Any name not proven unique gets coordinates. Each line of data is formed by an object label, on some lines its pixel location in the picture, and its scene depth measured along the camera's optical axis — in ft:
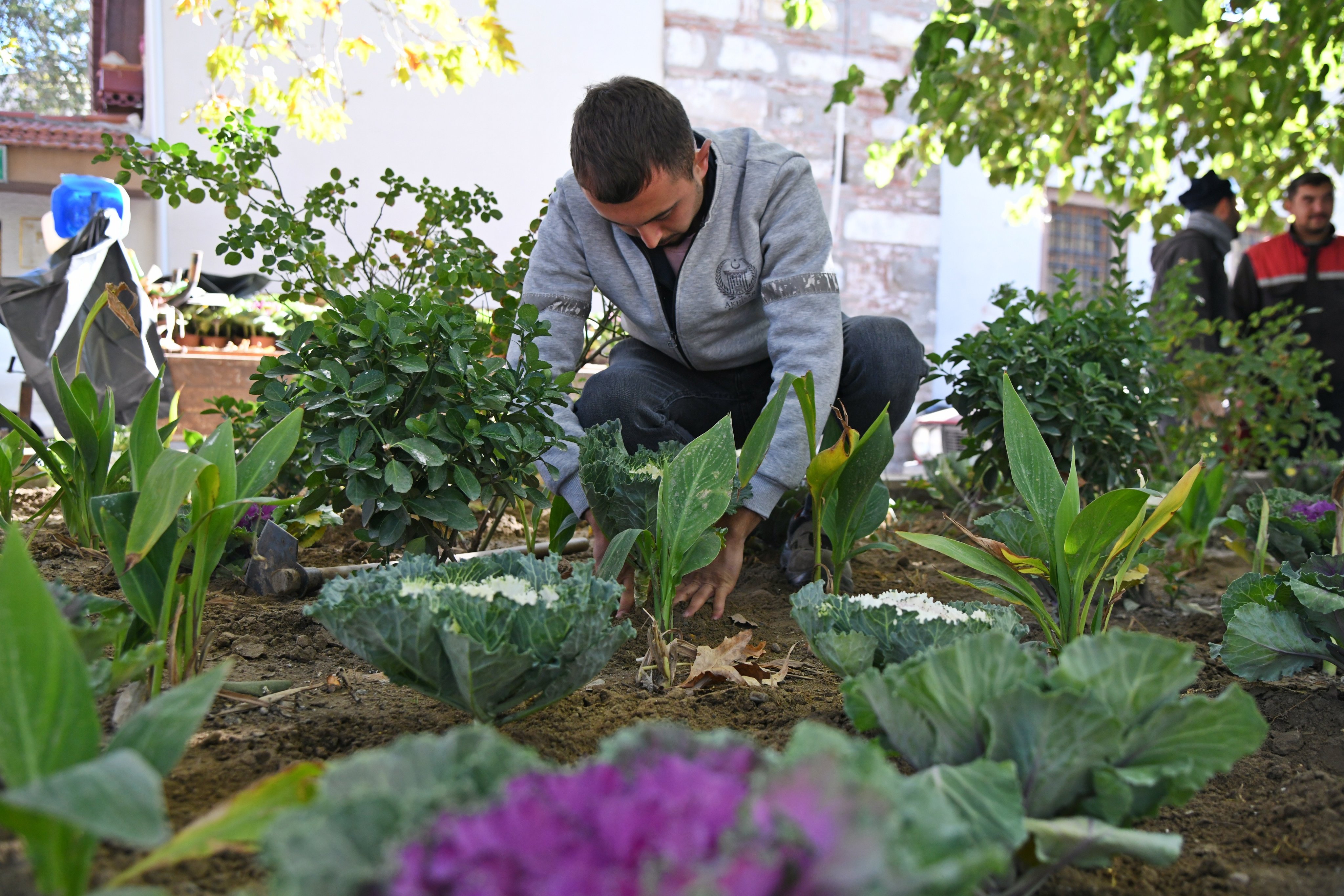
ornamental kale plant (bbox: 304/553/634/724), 3.49
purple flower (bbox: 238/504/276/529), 6.84
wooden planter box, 13.47
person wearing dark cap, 15.23
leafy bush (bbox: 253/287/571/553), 5.60
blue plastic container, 14.66
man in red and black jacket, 15.65
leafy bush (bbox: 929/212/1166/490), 8.33
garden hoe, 6.45
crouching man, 6.22
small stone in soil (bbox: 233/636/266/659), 5.18
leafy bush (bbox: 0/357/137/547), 5.16
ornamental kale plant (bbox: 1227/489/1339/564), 6.40
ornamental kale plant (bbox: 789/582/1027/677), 3.97
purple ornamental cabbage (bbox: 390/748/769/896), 1.62
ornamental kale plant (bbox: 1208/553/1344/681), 4.60
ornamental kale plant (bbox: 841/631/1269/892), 2.72
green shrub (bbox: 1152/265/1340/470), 11.68
